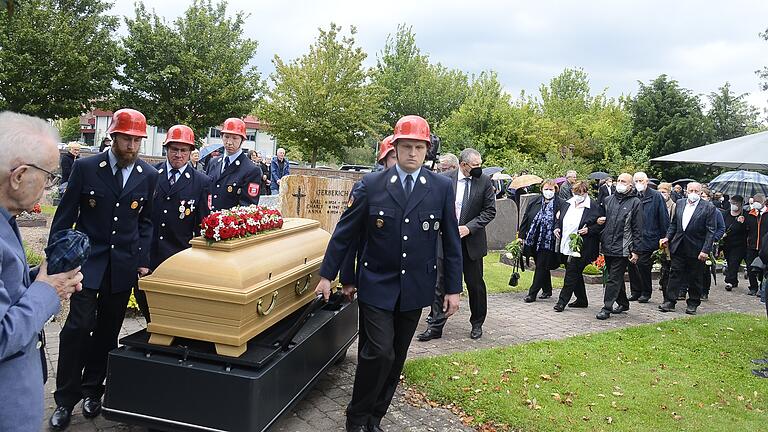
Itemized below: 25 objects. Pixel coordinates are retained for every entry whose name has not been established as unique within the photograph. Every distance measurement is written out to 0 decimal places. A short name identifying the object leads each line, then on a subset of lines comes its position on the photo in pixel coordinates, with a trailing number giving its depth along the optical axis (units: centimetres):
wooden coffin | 364
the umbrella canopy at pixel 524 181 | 1767
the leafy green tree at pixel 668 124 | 3002
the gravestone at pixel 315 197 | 879
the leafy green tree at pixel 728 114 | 3959
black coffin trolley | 351
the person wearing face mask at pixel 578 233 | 886
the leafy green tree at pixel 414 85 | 4434
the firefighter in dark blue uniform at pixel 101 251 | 409
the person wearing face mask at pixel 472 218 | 666
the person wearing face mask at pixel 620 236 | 859
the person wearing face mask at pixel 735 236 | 1279
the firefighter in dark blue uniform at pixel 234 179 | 602
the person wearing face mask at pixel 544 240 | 930
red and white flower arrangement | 398
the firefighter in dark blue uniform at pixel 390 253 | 411
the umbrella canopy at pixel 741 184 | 1512
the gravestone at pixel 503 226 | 1588
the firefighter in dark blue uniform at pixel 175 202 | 527
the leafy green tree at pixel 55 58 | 2089
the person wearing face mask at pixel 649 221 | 905
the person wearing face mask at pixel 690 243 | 930
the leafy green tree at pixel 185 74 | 2630
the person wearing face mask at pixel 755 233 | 1193
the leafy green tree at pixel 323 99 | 2953
